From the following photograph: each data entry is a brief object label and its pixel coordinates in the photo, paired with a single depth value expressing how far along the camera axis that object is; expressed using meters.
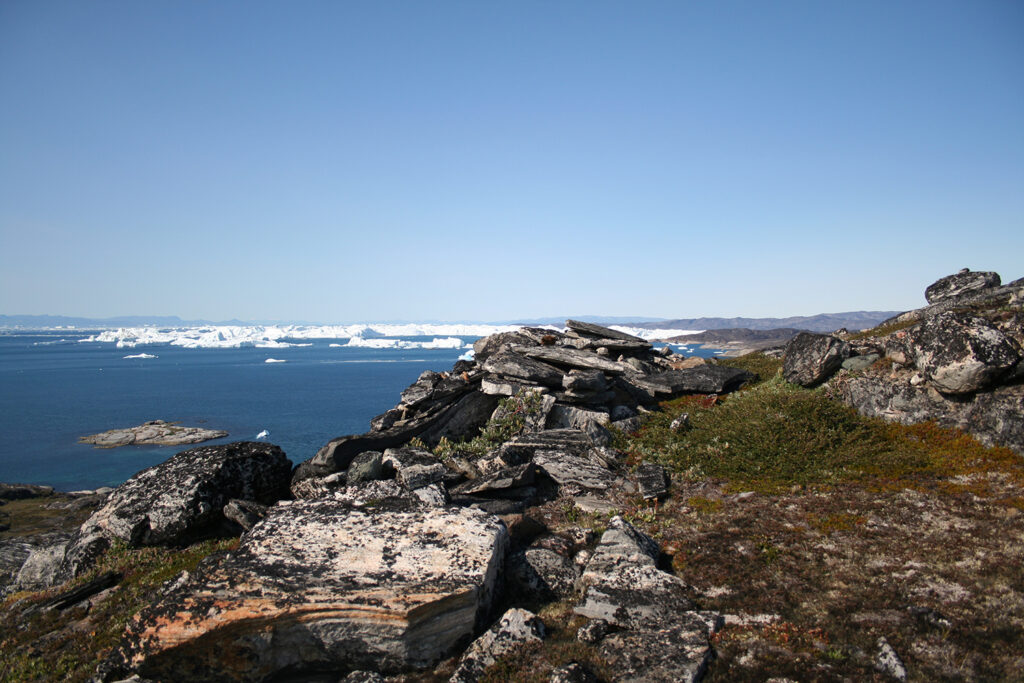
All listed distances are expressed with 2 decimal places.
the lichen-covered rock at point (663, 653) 8.16
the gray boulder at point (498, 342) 28.73
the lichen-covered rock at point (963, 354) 17.11
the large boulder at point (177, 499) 13.91
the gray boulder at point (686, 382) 25.60
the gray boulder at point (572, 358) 24.36
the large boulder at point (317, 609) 8.66
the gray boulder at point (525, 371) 22.56
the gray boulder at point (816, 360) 23.47
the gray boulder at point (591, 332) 29.86
